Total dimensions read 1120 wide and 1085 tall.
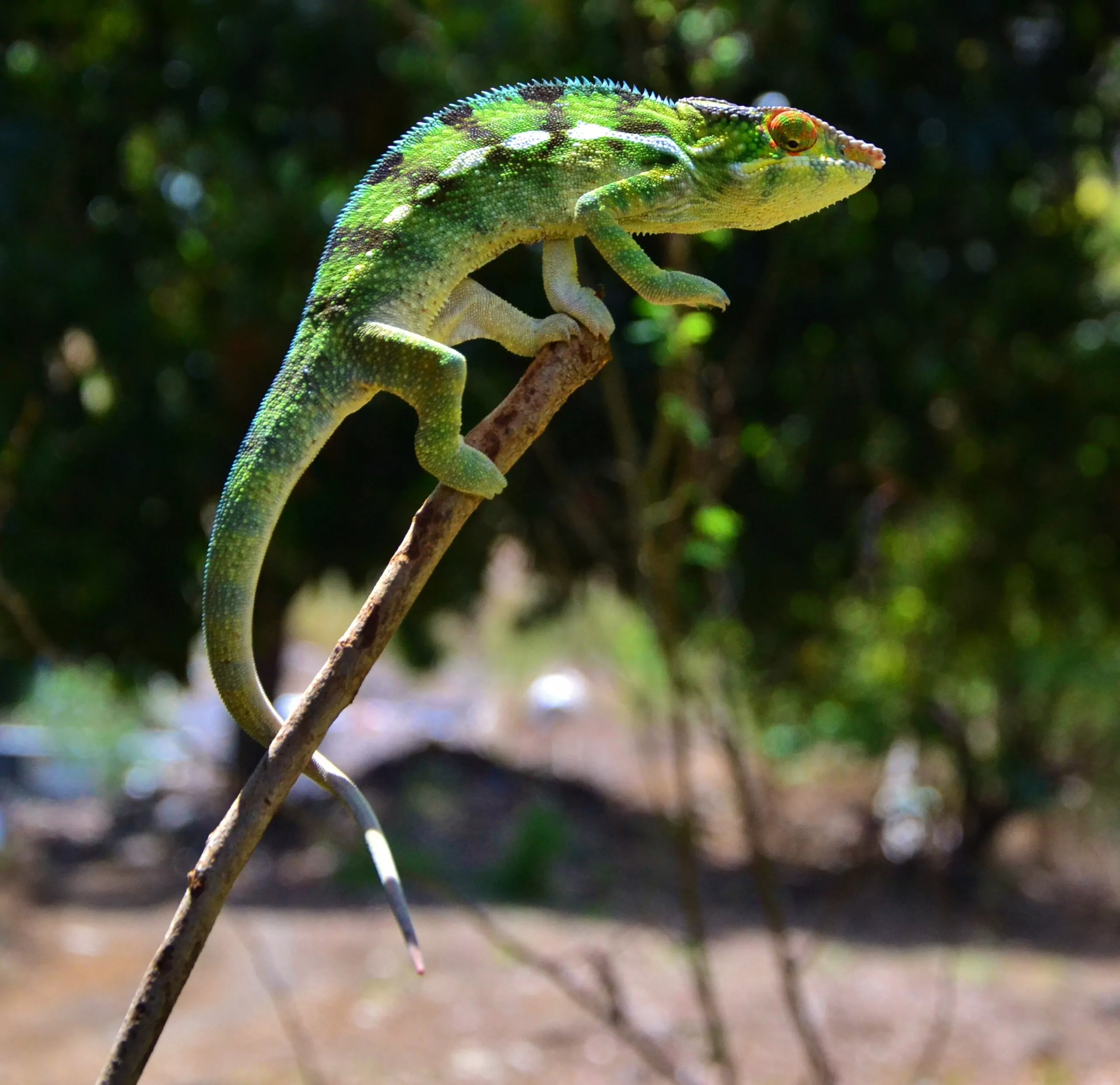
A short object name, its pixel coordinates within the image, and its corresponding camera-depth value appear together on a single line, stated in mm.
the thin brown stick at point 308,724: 1009
